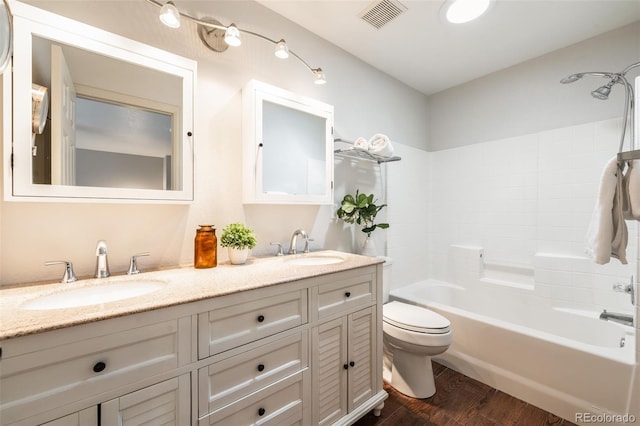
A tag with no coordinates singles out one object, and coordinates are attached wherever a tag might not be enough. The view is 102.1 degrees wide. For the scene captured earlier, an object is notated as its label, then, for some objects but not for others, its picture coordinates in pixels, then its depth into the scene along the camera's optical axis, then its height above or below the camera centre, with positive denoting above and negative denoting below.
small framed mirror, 1.47 +0.42
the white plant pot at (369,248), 2.01 -0.27
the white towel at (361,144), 1.97 +0.53
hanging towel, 1.23 -0.03
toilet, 1.59 -0.82
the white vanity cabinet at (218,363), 0.66 -0.50
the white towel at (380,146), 2.01 +0.52
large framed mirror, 0.93 +0.41
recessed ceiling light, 1.59 +1.30
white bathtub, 1.39 -0.88
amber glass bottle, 1.27 -0.17
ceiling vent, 1.63 +1.32
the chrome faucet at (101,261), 1.07 -0.20
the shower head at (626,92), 1.63 +0.80
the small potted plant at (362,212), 1.95 +0.01
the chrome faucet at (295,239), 1.67 -0.17
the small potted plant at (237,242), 1.32 -0.15
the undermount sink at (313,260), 1.56 -0.29
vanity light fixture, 1.07 +0.88
